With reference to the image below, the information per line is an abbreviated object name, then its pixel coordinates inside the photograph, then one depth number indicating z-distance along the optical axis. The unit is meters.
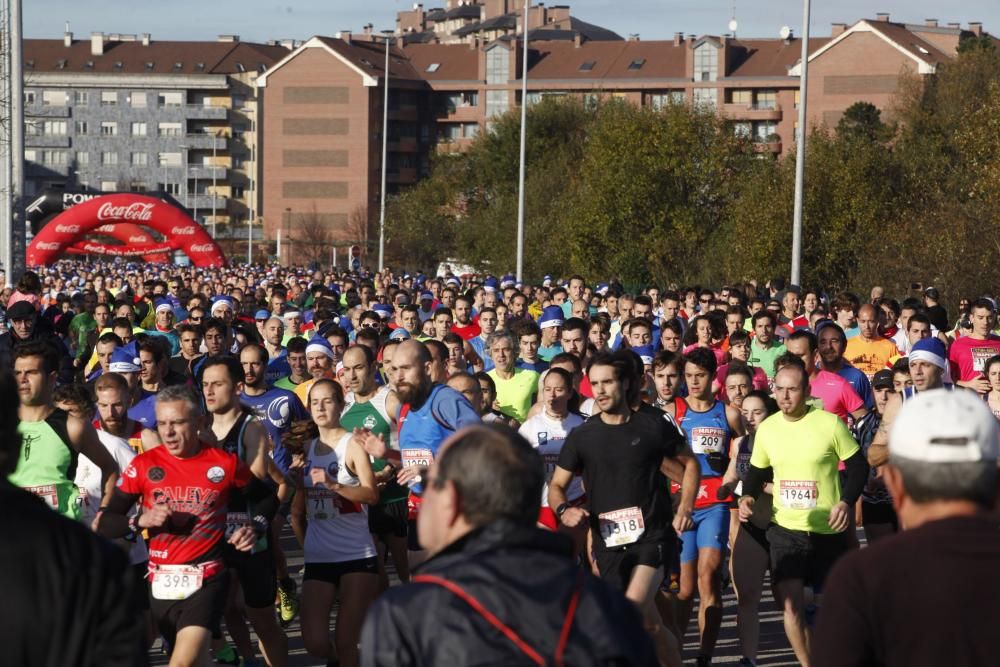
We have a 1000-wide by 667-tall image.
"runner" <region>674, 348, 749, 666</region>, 17.61
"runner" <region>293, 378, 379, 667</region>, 15.87
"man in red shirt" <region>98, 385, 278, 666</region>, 13.77
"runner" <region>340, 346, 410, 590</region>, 18.61
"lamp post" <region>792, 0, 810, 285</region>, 56.81
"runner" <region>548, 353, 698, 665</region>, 15.12
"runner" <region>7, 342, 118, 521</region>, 14.27
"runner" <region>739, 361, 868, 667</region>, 16.53
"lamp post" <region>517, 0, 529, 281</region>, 86.19
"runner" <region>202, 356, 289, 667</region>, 15.16
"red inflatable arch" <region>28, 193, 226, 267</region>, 86.50
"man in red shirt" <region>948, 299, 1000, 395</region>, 27.58
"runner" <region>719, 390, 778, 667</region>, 17.17
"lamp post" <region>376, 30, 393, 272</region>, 128.37
